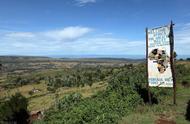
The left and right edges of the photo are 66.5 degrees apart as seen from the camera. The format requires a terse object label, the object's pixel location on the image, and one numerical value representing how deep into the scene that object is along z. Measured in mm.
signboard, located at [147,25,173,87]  9397
